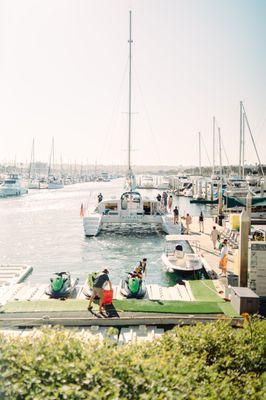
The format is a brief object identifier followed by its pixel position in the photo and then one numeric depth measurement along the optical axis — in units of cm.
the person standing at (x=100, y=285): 1155
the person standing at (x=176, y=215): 3108
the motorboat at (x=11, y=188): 8219
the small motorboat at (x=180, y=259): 1888
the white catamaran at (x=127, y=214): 3102
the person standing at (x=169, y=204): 3908
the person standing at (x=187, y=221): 2980
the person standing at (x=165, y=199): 3797
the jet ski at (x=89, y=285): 1457
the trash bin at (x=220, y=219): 3266
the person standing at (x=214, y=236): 2338
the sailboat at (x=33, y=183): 11231
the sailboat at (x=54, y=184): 11171
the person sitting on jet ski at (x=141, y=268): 1655
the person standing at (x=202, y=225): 2999
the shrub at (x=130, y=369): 454
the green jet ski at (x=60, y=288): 1480
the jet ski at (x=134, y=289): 1433
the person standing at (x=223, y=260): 1771
